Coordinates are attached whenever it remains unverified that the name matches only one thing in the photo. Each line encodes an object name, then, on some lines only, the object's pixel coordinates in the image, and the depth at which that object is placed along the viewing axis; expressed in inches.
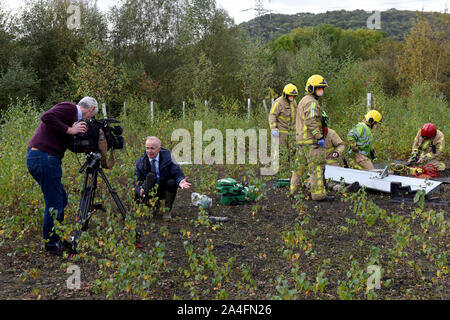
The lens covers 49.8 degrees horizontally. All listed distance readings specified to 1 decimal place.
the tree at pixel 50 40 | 1042.1
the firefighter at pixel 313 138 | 296.8
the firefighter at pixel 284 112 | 389.1
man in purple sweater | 193.8
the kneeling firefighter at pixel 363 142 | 347.3
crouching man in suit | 246.8
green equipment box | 295.4
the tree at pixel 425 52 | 1247.5
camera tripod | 214.8
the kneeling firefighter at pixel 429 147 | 375.6
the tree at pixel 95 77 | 751.1
